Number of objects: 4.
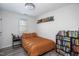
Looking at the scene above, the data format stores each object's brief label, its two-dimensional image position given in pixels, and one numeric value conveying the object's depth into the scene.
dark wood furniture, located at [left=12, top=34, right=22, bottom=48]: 2.16
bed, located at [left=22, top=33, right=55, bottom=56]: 1.79
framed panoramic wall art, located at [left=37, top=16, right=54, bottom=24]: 2.49
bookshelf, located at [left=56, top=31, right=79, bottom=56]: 1.69
